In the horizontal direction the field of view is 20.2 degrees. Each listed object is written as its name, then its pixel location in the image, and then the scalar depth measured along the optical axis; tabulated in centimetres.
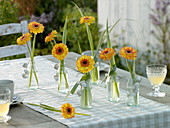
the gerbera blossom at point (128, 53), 215
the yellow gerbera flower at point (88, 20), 241
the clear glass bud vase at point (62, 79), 246
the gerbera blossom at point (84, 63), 211
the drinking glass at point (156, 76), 240
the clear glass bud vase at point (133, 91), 221
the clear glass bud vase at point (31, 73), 258
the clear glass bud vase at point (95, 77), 266
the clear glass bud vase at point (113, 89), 229
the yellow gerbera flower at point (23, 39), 244
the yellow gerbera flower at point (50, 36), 243
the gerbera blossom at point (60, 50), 225
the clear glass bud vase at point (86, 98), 222
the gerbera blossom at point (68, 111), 205
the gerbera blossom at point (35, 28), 245
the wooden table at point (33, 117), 201
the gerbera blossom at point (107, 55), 221
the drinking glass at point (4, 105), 207
